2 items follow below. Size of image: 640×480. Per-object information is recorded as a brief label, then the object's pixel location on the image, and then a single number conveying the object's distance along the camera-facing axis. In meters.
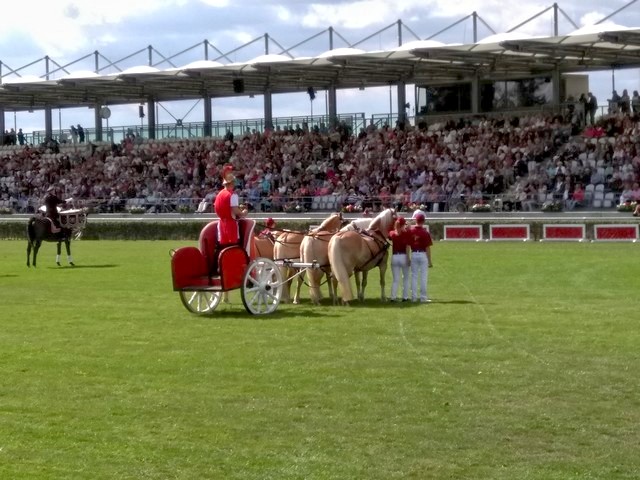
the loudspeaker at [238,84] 53.22
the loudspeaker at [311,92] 56.06
